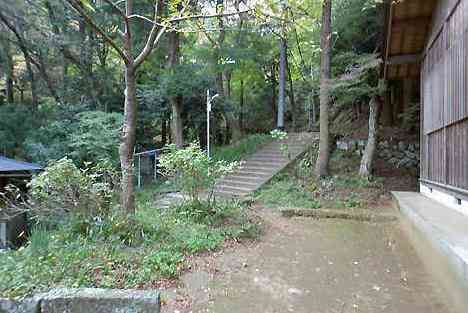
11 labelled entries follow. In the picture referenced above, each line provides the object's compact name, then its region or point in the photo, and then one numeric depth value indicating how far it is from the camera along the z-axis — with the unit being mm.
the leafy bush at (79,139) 10070
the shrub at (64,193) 4492
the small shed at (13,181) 7013
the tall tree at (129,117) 4988
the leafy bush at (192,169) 6062
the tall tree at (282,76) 13820
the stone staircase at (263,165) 9977
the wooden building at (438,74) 5185
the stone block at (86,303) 2836
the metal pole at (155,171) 12531
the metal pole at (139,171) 11712
